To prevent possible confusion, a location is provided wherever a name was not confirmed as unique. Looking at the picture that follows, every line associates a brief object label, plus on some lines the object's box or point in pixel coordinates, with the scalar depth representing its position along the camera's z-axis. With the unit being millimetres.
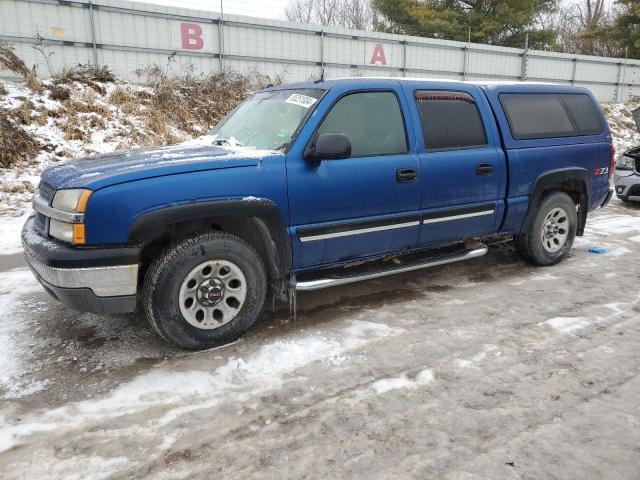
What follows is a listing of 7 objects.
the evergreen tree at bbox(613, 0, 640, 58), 24375
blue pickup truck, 2990
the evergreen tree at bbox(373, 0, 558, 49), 20906
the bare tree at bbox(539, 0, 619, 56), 26594
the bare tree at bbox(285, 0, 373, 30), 39688
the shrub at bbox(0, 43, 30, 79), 10234
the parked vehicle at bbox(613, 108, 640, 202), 8352
